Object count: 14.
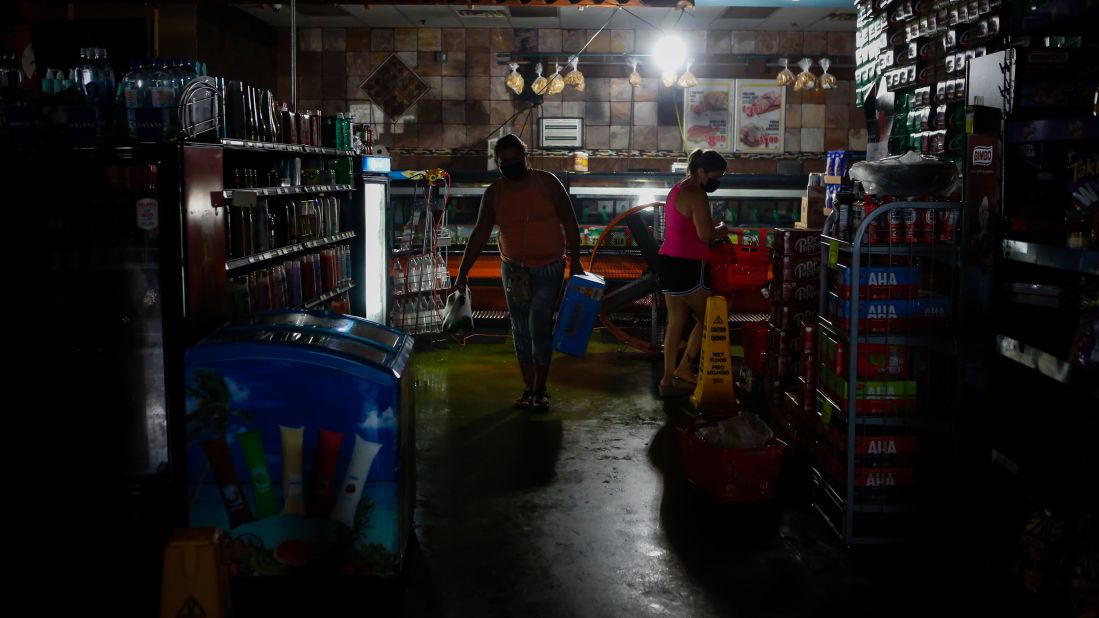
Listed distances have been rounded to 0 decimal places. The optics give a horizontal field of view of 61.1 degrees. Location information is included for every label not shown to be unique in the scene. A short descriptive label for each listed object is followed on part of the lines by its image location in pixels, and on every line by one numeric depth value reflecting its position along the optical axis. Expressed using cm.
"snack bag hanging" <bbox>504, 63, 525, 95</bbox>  1148
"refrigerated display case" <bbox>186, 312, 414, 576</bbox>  355
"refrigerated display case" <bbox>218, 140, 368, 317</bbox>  522
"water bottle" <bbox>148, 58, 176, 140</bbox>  401
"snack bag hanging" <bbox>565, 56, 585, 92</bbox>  1101
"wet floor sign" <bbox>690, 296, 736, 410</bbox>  618
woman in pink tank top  652
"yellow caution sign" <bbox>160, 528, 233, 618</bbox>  273
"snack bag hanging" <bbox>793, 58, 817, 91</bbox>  1105
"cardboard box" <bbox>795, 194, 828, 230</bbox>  660
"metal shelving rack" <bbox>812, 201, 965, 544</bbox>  405
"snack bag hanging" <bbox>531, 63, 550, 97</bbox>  1181
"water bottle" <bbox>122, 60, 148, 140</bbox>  402
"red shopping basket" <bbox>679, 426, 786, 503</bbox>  455
